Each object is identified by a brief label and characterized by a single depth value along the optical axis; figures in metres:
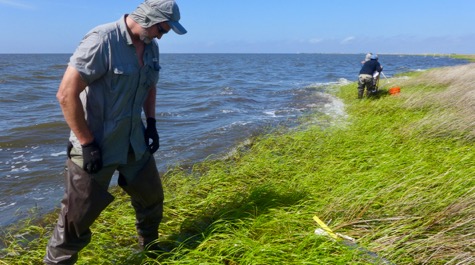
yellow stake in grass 2.81
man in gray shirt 2.37
